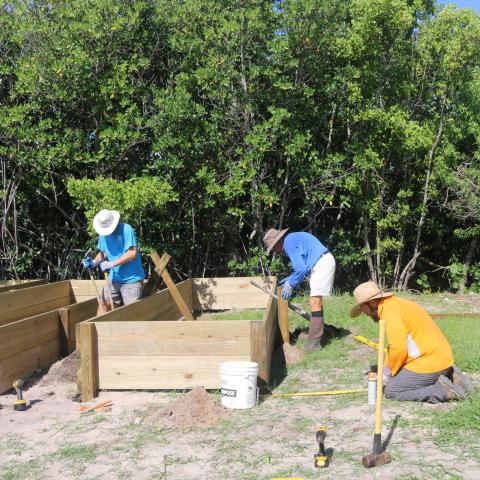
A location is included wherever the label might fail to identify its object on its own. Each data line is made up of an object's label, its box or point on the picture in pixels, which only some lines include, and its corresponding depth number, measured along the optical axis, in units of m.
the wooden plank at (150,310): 5.82
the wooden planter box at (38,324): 5.75
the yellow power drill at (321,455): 3.66
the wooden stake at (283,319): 6.92
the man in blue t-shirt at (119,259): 6.84
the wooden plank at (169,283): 6.98
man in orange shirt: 4.66
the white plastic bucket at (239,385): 4.80
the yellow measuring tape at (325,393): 5.15
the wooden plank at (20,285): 7.96
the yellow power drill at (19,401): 5.04
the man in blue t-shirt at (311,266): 6.70
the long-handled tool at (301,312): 7.05
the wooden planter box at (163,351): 5.26
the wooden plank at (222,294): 9.23
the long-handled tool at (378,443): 3.63
